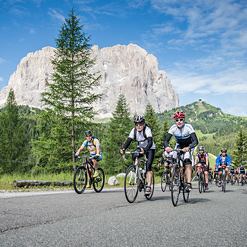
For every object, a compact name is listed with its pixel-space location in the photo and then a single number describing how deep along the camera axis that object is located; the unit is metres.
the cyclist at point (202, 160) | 11.76
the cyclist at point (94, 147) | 9.12
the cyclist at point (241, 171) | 23.27
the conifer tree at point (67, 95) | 19.19
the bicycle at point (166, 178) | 11.69
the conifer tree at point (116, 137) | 40.50
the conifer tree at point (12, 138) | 38.33
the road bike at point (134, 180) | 6.38
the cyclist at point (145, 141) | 6.84
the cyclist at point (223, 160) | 12.45
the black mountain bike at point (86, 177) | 8.51
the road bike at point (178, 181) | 5.98
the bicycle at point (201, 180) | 11.31
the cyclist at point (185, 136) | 6.73
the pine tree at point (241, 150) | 61.47
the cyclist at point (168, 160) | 11.47
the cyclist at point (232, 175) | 24.05
